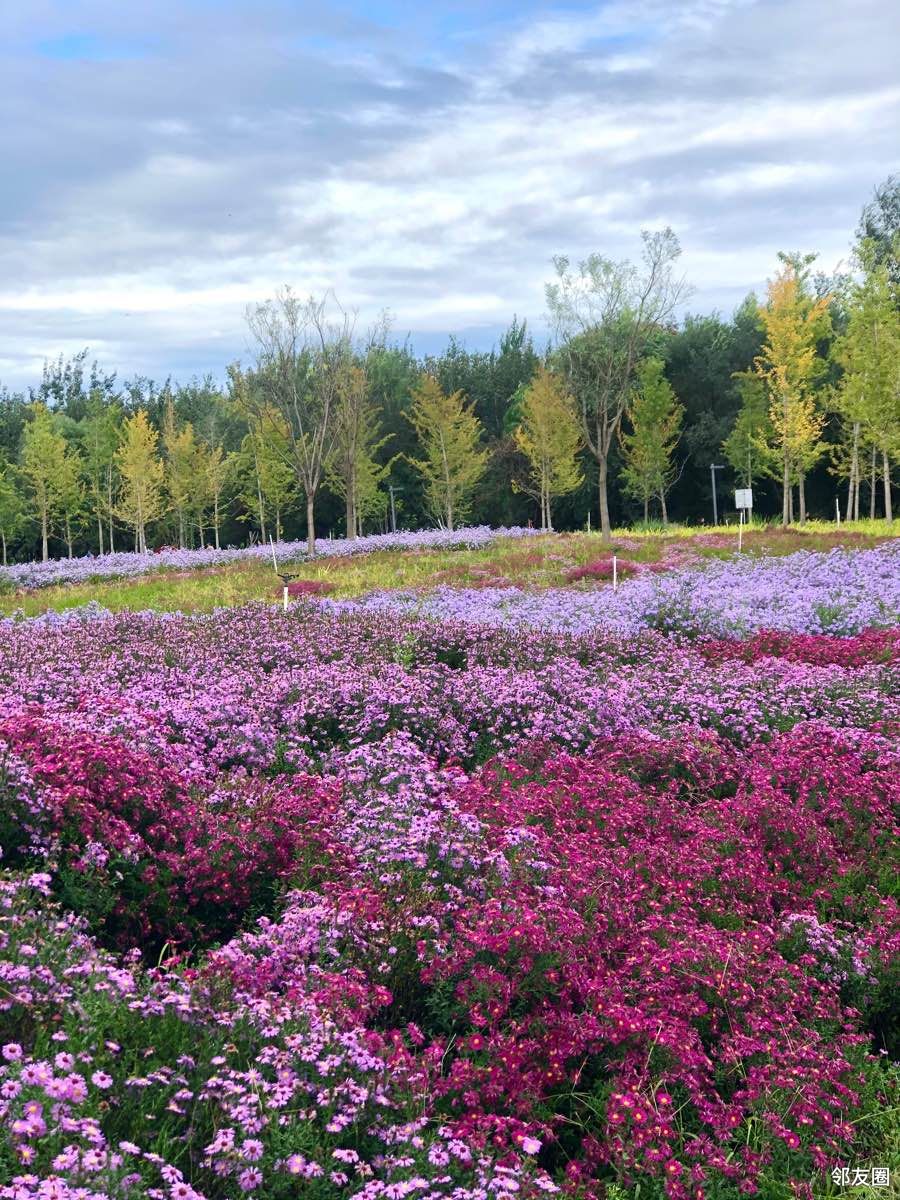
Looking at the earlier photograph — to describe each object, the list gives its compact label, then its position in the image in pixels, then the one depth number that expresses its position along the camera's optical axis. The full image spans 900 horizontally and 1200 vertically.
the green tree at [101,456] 48.44
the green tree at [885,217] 48.38
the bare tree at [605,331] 28.84
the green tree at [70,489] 44.78
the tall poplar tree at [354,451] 34.72
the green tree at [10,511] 44.66
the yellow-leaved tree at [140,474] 41.91
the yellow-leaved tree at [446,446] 41.03
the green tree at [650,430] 42.19
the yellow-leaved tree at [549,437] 38.84
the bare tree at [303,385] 31.19
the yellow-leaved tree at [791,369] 34.44
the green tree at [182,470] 45.00
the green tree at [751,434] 40.19
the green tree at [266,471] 37.66
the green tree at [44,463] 43.25
